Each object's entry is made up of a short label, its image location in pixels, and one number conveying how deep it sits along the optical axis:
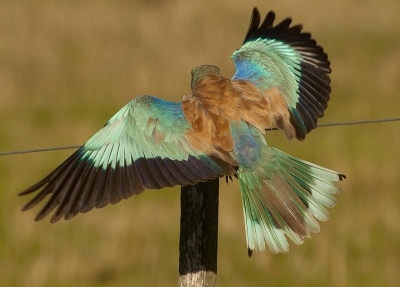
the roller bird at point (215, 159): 8.12
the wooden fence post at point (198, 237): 7.61
